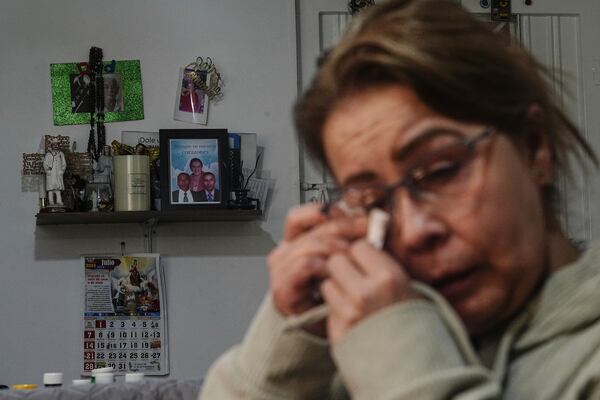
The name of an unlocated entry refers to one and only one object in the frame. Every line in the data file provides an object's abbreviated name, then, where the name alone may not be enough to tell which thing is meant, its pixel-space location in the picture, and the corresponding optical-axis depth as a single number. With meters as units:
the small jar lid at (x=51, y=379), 2.79
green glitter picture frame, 3.73
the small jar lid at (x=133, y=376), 2.69
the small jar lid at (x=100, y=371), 3.11
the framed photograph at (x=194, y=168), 3.61
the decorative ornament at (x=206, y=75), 3.73
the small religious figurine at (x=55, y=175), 3.59
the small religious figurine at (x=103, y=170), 3.64
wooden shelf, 3.53
